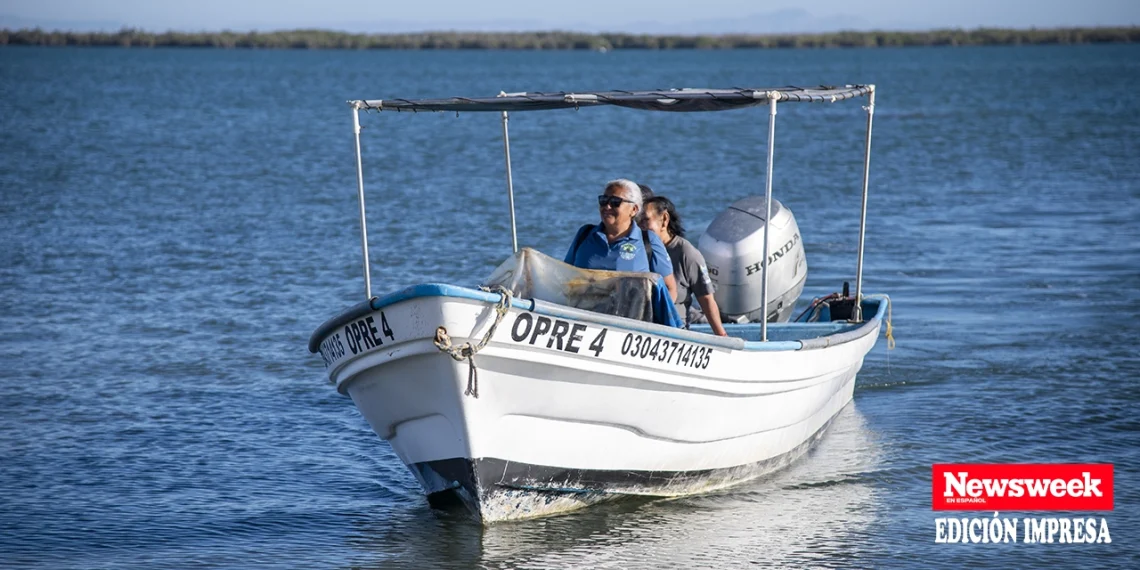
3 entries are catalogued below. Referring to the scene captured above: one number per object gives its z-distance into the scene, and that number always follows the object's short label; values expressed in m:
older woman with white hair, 16.39
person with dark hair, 18.06
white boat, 14.48
